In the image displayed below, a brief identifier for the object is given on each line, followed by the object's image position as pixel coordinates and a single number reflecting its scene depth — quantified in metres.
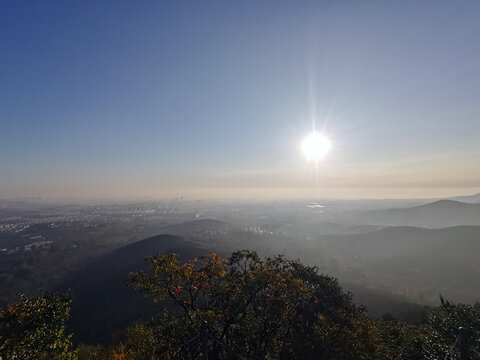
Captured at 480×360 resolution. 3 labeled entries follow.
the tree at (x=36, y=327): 14.71
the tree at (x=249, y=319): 17.66
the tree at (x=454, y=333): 20.09
